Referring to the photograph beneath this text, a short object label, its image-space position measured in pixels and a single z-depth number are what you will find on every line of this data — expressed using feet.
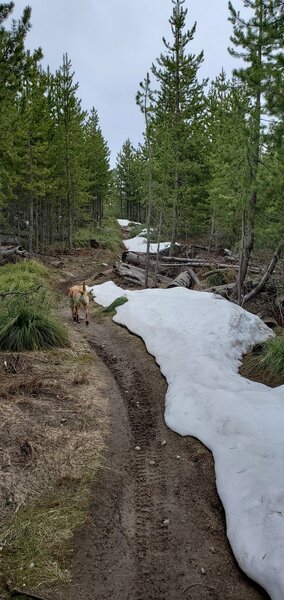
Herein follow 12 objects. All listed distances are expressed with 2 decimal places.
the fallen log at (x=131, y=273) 63.52
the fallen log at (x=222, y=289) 50.01
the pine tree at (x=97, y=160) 119.96
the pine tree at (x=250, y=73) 31.81
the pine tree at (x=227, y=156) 38.96
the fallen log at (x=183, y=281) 57.12
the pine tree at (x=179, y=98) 72.74
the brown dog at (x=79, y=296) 39.93
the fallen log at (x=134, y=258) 77.51
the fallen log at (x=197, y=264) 60.14
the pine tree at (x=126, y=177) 172.18
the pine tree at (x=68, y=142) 87.04
